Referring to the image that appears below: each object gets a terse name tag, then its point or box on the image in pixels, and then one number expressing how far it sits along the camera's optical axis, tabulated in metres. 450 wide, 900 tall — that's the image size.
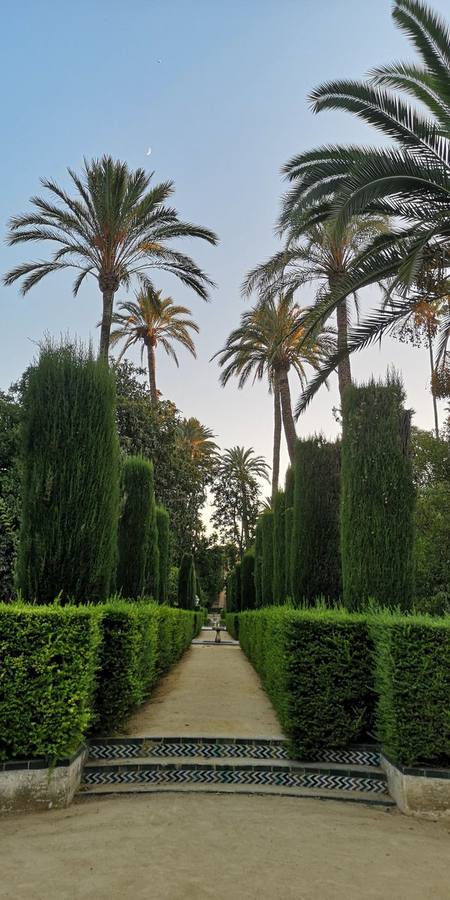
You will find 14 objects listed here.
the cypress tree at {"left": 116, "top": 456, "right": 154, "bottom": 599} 10.43
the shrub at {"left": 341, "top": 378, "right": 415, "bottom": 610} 6.82
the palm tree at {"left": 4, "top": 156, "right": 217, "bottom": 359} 13.35
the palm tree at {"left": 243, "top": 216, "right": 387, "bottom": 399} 14.20
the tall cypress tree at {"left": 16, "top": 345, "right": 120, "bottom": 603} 6.18
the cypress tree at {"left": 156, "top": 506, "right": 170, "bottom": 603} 14.80
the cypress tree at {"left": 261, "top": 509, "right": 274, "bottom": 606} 15.70
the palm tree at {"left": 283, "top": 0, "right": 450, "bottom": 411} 8.62
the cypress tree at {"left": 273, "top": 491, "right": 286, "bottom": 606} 13.13
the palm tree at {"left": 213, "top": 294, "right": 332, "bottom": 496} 19.98
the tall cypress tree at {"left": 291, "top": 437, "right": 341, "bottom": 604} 9.67
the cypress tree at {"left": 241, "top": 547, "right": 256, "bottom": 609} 23.56
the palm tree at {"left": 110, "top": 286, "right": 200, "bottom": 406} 22.81
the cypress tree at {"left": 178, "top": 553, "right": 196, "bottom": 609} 23.67
